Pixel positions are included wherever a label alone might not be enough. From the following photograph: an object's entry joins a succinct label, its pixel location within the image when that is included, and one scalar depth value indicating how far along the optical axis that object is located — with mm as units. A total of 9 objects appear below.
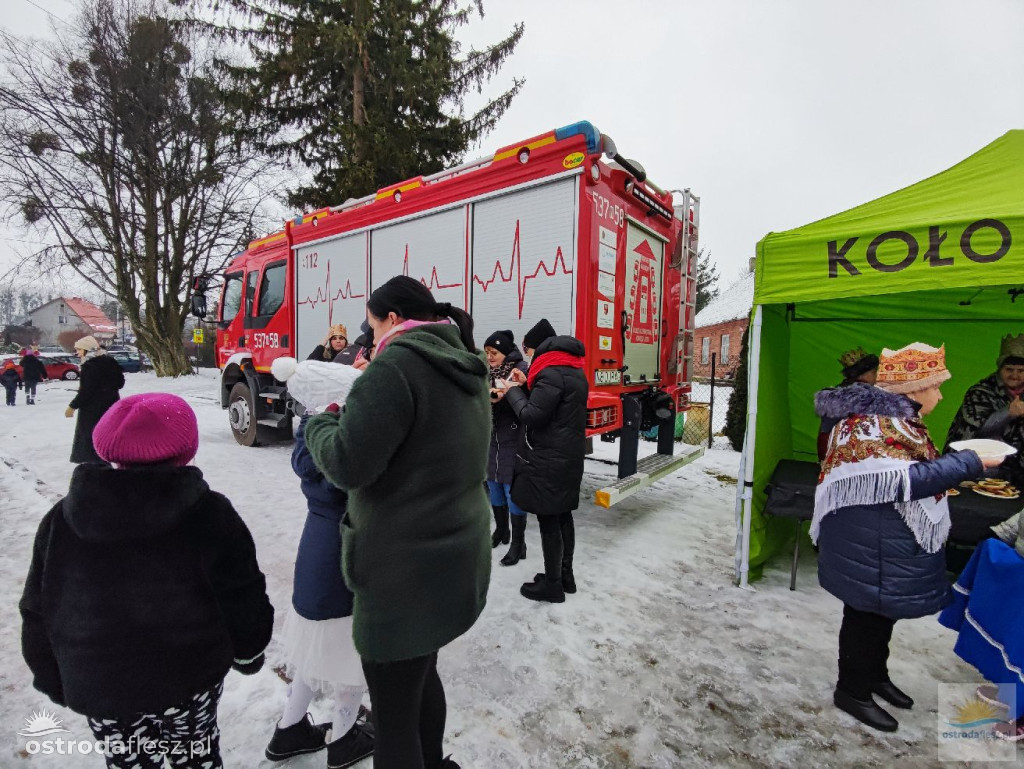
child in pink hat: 1226
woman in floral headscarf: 2076
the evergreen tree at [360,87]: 12352
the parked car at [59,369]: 21766
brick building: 25828
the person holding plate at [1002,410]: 3475
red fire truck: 4098
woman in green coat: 1294
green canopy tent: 2762
